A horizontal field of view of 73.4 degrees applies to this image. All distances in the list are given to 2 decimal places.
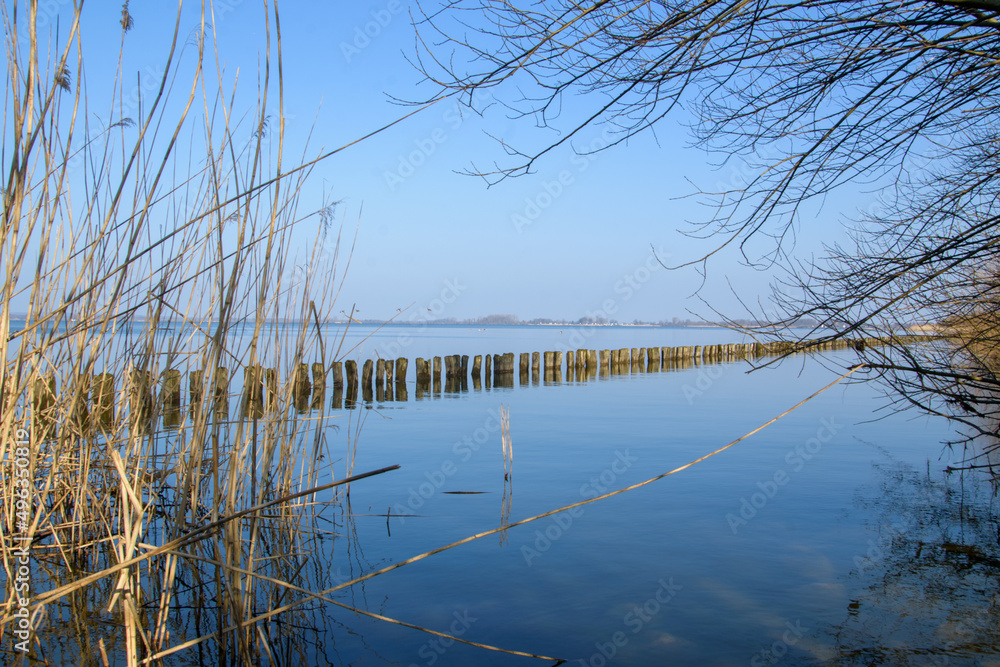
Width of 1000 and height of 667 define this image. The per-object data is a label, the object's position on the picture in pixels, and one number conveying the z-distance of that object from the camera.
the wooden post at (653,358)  29.50
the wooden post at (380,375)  17.59
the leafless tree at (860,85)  3.14
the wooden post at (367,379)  16.68
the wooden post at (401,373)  18.42
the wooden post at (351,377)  16.48
